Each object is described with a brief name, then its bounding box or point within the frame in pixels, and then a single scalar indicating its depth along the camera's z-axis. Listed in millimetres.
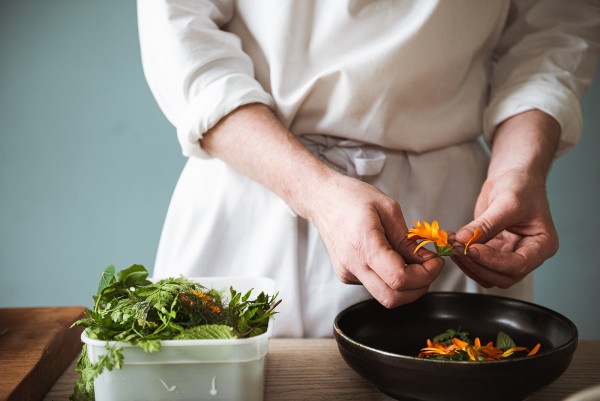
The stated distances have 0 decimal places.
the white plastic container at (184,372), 671
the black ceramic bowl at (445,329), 665
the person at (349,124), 970
